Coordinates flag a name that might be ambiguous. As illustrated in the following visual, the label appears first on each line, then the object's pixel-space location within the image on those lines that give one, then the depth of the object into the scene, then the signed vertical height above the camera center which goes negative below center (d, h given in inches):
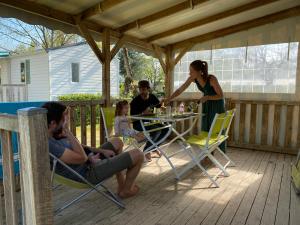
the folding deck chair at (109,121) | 158.2 -15.2
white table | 129.3 -10.9
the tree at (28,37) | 659.4 +155.0
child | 146.7 -16.5
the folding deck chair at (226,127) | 132.4 -16.3
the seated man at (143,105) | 160.1 -5.3
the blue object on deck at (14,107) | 102.6 -4.6
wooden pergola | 134.7 +49.2
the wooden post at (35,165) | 40.6 -11.3
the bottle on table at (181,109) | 160.4 -7.9
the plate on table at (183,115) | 140.0 -10.2
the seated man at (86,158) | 76.3 -22.4
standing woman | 145.1 +3.9
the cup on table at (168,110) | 146.9 -7.6
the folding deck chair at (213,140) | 123.9 -22.4
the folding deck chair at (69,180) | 80.0 -28.2
